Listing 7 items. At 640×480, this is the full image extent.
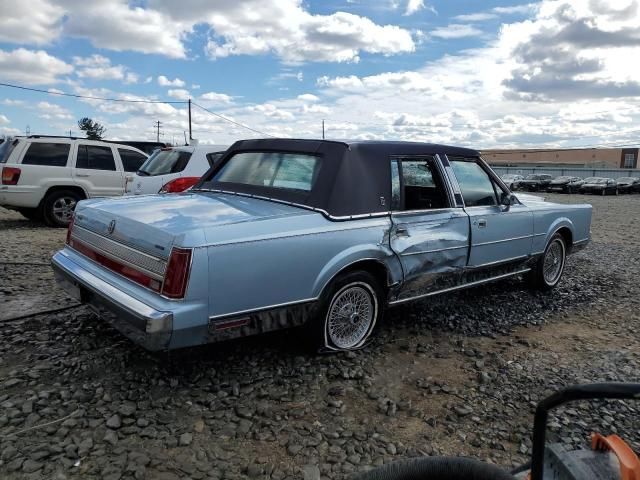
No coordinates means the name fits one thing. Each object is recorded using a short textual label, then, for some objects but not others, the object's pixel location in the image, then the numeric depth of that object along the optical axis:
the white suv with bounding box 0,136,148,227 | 9.55
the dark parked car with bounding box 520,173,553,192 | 40.41
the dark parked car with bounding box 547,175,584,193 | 38.44
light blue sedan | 3.09
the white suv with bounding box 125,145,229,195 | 8.83
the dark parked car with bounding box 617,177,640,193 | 38.78
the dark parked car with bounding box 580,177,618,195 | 37.62
